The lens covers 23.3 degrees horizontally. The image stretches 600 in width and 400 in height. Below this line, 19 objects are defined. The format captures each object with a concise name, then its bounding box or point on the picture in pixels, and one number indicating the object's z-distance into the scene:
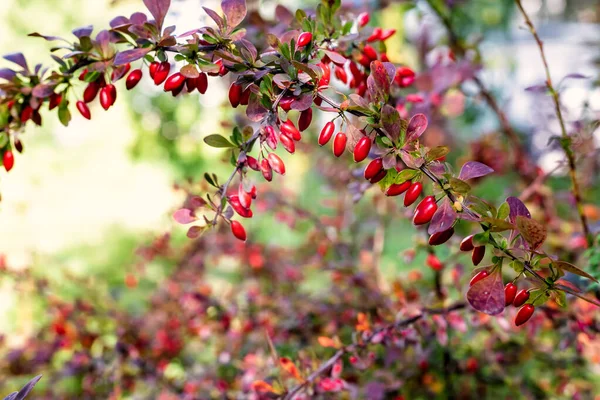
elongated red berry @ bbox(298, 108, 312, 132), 0.57
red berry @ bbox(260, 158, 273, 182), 0.56
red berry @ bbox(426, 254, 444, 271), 0.75
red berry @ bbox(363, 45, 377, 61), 0.63
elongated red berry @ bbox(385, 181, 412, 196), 0.55
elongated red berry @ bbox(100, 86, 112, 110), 0.59
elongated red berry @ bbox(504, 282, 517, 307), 0.55
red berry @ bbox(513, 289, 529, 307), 0.55
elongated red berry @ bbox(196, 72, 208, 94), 0.57
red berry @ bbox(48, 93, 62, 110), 0.60
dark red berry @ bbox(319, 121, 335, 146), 0.56
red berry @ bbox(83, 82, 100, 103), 0.60
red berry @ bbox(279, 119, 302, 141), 0.56
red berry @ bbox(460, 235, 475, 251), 0.55
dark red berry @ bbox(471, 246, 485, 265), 0.55
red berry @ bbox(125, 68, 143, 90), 0.59
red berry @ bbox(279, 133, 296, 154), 0.55
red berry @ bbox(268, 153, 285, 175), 0.56
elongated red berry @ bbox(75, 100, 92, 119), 0.60
